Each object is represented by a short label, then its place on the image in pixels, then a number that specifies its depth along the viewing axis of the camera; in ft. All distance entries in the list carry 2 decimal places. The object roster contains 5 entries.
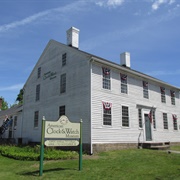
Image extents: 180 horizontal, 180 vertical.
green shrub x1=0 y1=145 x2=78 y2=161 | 39.34
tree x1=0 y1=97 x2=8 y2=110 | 181.73
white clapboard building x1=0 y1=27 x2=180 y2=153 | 50.90
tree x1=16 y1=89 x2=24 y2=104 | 176.70
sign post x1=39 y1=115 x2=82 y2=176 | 27.20
